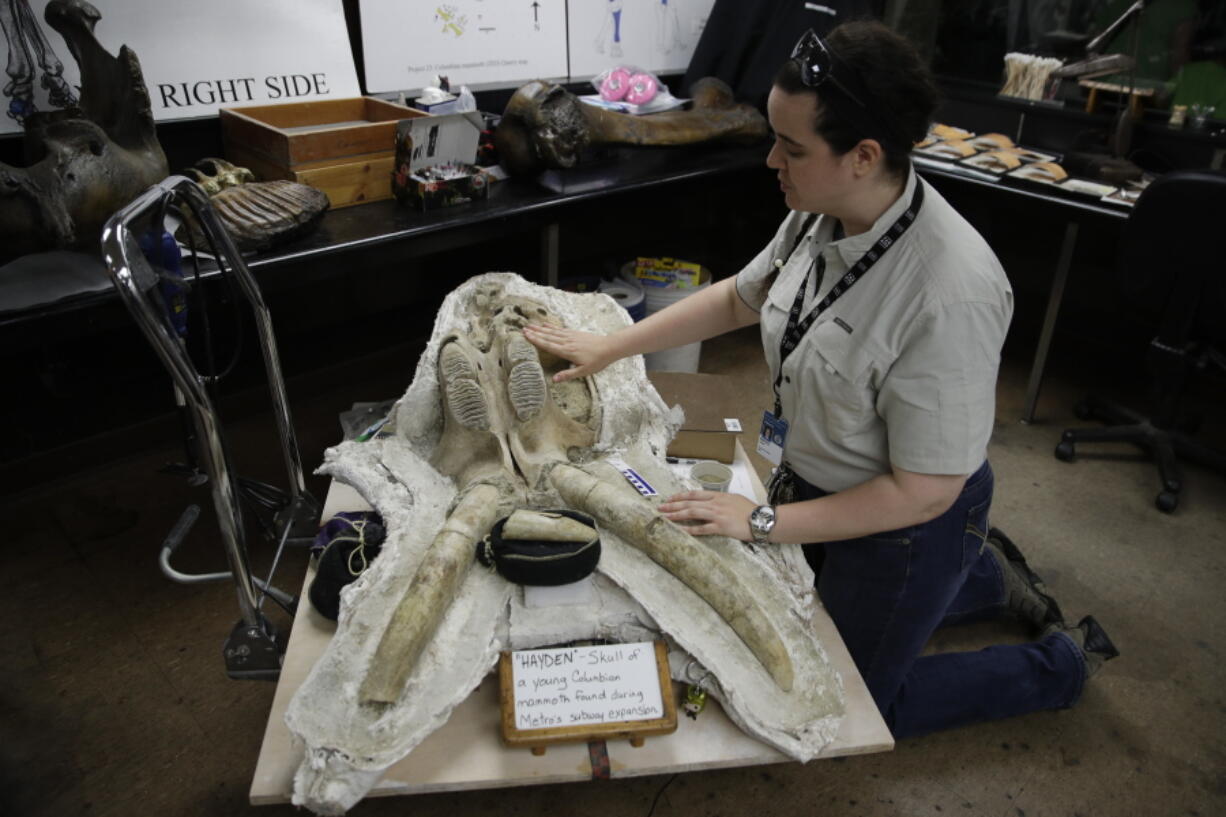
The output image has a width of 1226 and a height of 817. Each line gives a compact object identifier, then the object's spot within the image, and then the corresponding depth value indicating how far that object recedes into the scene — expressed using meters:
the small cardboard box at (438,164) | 3.13
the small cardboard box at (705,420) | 2.63
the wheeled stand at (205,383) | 1.47
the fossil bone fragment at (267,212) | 2.65
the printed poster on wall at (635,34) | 4.34
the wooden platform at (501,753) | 1.58
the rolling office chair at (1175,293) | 3.04
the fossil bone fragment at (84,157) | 2.22
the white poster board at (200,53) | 2.71
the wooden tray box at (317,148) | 3.00
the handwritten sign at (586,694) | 1.64
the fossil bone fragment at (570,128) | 3.48
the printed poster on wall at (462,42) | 3.65
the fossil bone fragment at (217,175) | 2.88
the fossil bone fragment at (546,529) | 1.79
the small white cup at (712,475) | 2.46
